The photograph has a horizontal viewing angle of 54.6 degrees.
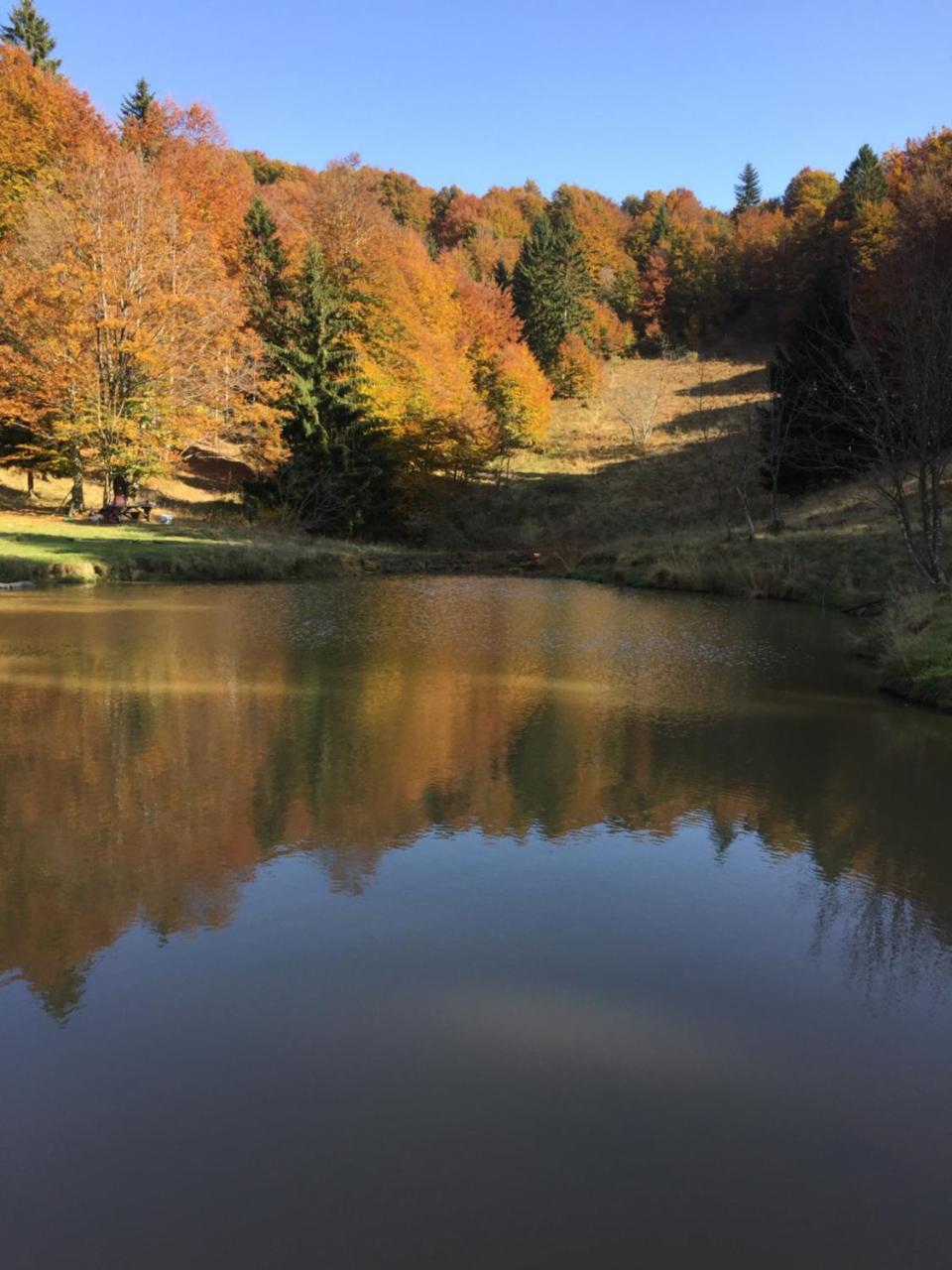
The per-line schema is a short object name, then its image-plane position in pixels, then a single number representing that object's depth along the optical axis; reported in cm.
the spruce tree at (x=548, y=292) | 6588
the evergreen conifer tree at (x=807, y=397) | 3353
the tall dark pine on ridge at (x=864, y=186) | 6644
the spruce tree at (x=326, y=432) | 3500
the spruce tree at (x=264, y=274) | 4112
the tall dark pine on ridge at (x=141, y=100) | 4878
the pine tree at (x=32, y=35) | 4978
